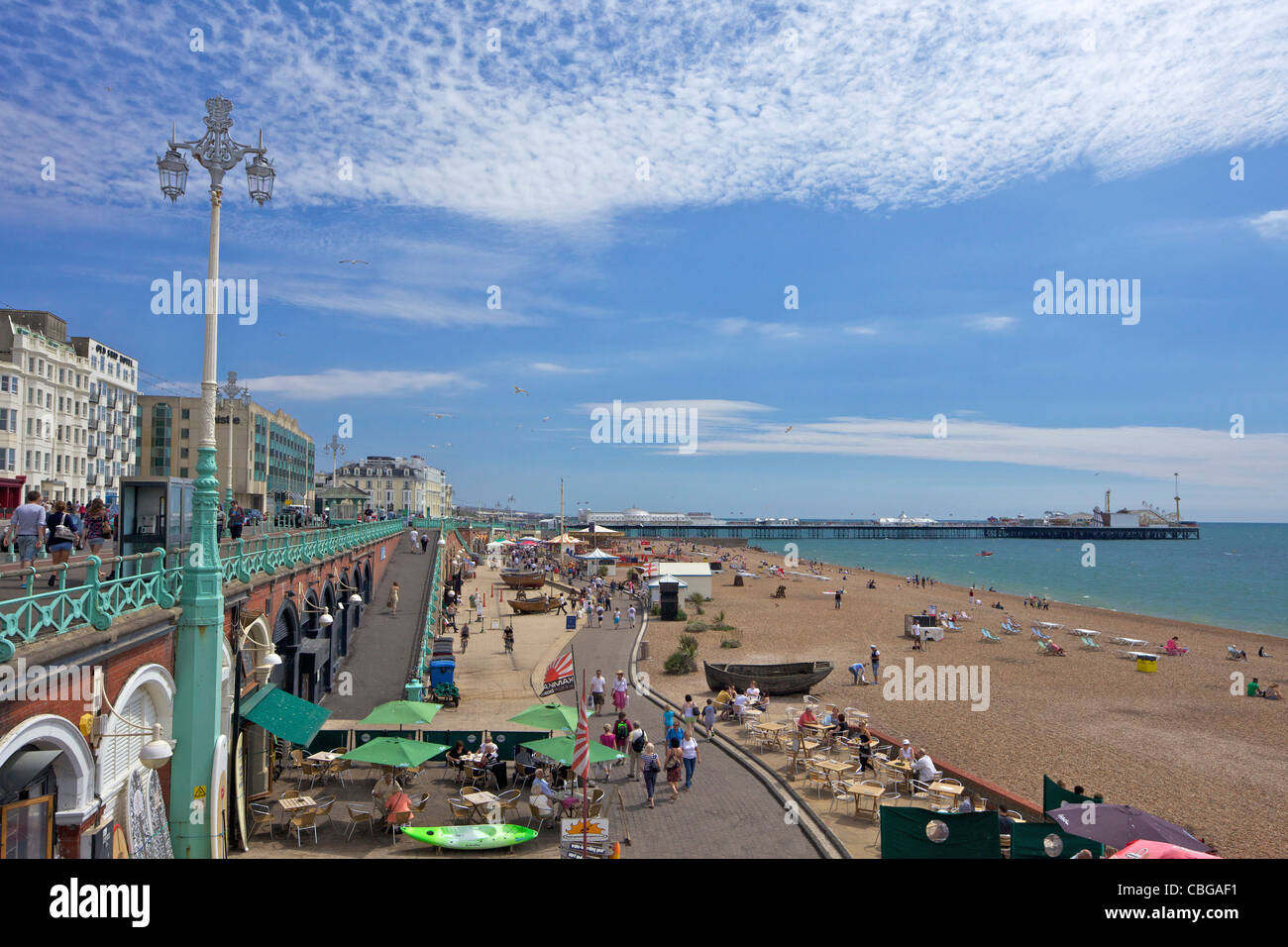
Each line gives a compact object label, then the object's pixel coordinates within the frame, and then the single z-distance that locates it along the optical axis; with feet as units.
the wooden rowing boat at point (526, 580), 167.94
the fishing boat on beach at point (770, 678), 82.43
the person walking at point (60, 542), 38.93
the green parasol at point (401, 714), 48.01
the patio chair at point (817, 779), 51.07
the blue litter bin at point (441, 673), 74.23
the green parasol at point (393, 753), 42.91
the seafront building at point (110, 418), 186.80
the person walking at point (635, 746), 53.31
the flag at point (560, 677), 58.49
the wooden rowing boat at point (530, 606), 144.25
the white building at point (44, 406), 145.89
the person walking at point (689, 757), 50.96
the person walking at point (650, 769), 47.09
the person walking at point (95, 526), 63.41
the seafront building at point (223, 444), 233.96
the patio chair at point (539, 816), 43.60
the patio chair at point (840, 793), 48.56
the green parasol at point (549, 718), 48.34
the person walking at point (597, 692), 69.41
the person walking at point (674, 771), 49.32
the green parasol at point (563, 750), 43.55
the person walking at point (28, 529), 38.24
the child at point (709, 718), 62.18
